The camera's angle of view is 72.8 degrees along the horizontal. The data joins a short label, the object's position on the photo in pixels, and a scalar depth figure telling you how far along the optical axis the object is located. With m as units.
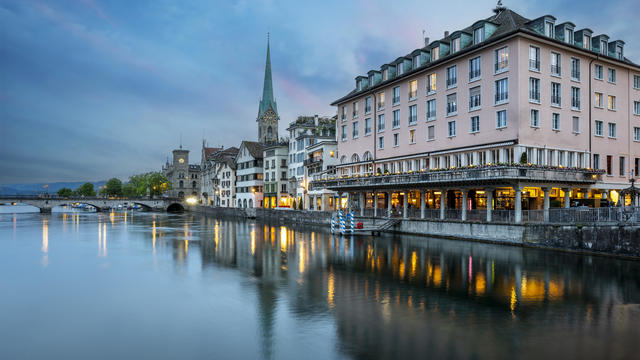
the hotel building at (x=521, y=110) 38.59
